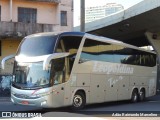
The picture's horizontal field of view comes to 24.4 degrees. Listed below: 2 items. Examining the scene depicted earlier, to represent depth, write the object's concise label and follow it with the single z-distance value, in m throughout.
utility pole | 25.41
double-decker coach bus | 14.99
